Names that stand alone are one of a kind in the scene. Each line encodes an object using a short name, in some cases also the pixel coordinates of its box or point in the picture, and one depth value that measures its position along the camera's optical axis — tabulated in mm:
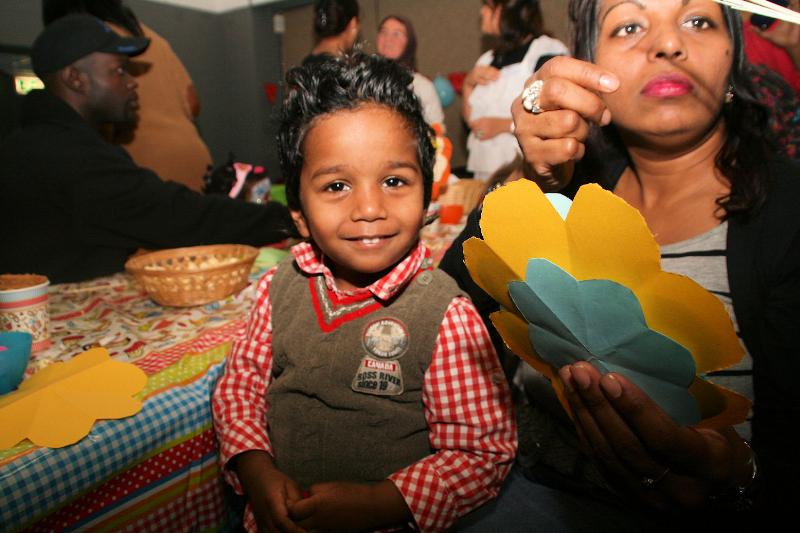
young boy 794
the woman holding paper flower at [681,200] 467
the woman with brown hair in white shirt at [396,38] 3271
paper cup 976
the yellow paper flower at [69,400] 763
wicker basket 1188
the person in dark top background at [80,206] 1528
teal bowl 825
